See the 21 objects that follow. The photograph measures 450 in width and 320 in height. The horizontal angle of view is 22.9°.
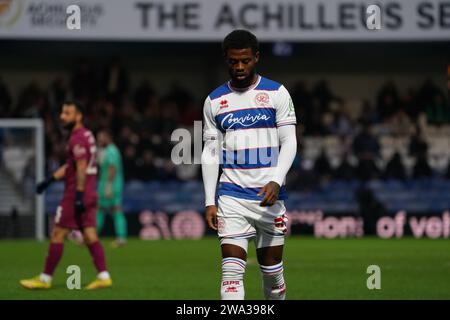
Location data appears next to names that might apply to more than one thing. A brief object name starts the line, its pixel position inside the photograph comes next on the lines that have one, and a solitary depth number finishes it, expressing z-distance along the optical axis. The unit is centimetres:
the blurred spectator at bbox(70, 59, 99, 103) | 2675
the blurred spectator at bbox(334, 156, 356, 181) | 2545
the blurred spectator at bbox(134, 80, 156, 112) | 2764
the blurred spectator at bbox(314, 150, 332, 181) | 2550
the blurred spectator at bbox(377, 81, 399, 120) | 2811
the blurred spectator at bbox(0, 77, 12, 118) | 2625
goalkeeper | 2056
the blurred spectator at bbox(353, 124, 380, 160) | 2550
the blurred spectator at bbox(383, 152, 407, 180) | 2545
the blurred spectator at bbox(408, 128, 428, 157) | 2595
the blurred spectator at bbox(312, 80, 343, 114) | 2823
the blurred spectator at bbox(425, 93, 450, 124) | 2764
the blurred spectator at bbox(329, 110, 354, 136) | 2728
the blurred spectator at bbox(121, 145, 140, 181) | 2488
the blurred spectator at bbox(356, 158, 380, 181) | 2525
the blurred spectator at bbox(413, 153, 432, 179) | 2550
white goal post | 2328
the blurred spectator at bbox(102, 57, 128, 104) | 2723
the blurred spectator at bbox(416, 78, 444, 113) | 2792
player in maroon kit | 1253
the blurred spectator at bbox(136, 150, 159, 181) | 2489
